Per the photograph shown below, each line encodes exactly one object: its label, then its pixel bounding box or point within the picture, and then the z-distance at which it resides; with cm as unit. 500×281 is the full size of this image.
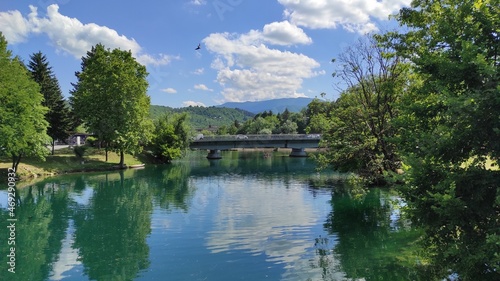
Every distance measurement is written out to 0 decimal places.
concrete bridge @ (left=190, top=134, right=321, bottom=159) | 8756
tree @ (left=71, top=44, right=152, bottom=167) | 5638
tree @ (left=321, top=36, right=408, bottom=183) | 2697
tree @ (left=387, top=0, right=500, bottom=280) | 916
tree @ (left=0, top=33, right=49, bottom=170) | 3841
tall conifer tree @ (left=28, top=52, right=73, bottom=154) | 5859
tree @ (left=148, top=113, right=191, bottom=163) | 7275
